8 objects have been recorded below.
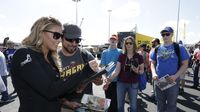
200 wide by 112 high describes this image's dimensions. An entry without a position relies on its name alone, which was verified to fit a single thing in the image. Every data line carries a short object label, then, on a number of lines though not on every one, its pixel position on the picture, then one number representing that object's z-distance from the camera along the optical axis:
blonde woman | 1.05
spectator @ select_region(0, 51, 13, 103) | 4.59
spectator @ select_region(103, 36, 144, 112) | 2.94
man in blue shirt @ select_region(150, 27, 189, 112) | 2.71
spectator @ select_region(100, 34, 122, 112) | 3.30
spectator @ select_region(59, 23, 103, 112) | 1.57
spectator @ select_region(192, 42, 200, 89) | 6.09
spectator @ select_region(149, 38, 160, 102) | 4.94
